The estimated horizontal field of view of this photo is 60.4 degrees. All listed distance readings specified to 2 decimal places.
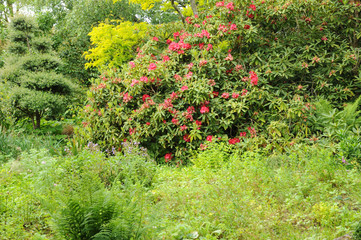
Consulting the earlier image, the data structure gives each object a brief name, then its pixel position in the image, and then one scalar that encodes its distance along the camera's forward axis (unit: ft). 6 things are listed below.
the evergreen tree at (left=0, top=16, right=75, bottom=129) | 26.99
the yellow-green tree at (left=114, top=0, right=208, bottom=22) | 29.43
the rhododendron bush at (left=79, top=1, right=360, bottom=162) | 19.30
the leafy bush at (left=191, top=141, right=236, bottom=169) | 15.75
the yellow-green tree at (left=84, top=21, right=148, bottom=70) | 27.58
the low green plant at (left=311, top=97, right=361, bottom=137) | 17.19
